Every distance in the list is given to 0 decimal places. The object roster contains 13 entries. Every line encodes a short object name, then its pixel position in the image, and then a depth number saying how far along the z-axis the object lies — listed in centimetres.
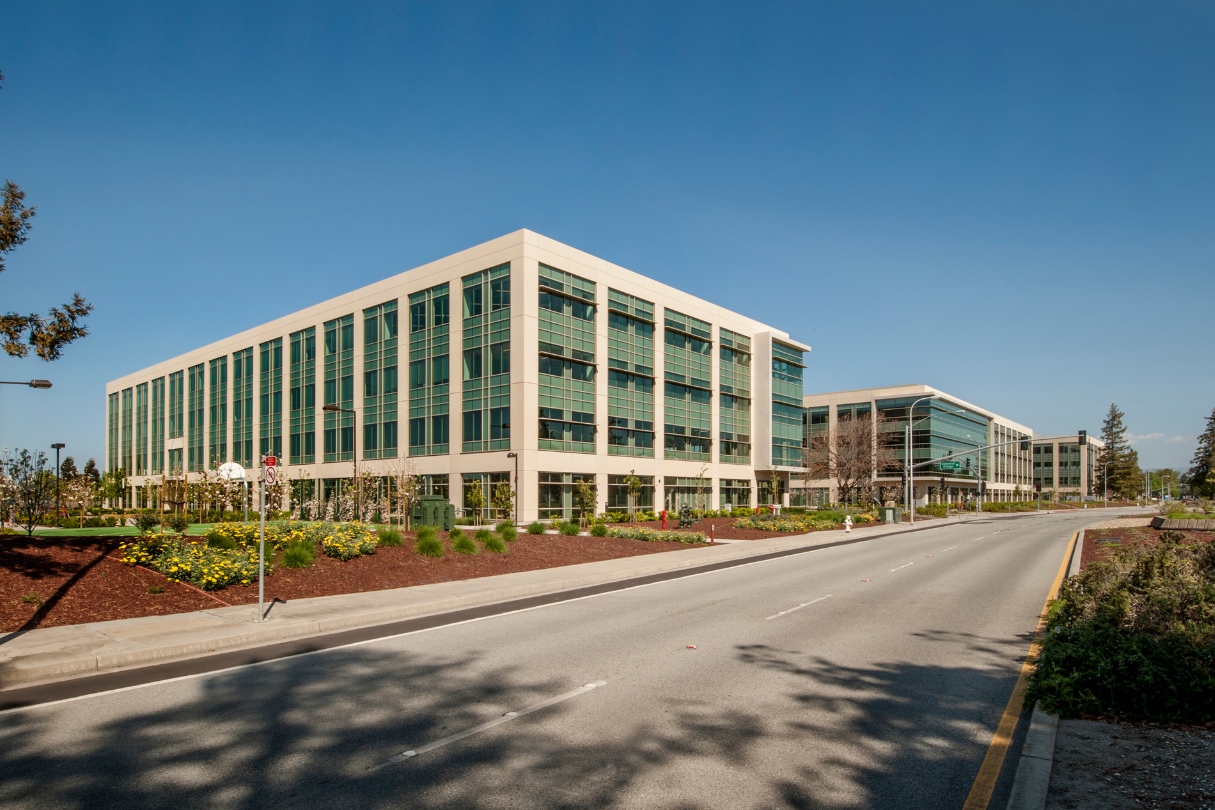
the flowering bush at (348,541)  1712
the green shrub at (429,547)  1880
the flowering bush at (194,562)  1374
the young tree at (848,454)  5866
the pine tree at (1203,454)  7174
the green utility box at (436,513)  2566
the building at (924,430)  8888
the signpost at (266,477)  1130
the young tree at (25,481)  2917
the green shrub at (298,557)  1571
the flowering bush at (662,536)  2842
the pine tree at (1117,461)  13775
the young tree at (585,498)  4122
